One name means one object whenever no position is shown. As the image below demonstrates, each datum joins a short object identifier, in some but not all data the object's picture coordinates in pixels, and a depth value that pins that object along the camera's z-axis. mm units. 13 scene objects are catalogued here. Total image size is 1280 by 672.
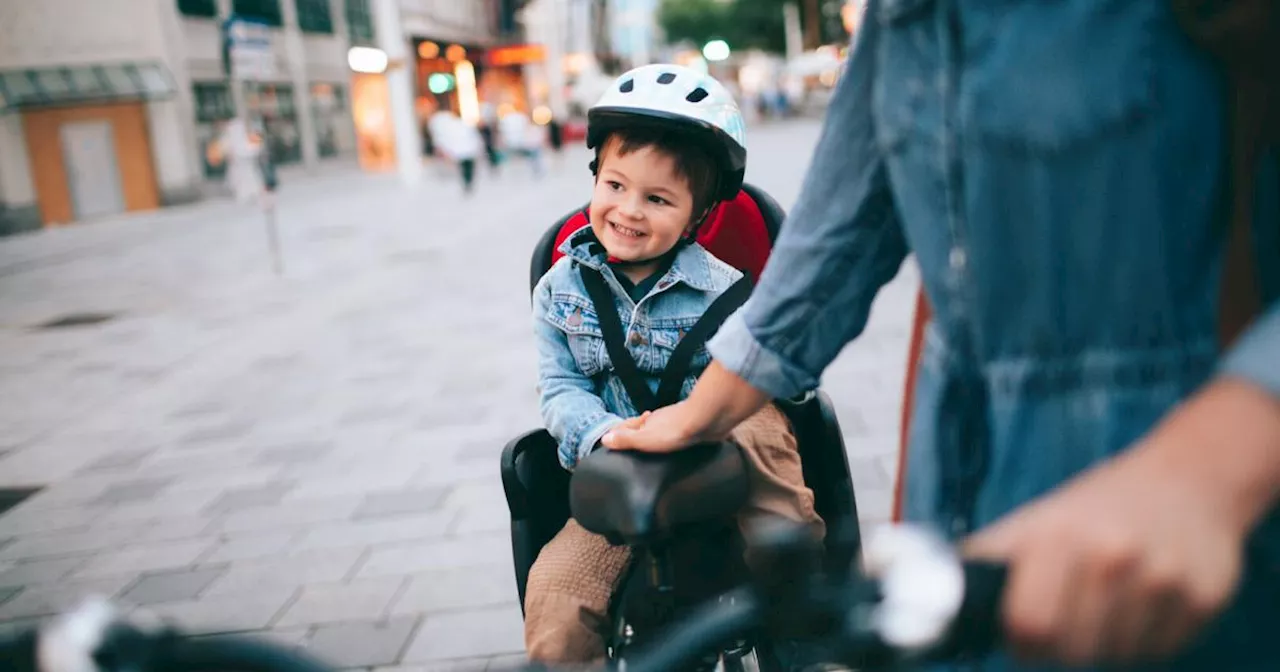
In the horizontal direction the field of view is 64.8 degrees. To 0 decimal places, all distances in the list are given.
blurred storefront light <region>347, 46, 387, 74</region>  33125
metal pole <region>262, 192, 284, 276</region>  11112
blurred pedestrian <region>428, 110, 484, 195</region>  19641
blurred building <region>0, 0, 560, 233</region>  19766
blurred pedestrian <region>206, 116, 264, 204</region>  18828
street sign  11695
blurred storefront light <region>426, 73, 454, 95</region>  37875
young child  1888
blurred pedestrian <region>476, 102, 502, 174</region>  24750
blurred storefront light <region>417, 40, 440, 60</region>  37719
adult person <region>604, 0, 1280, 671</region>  678
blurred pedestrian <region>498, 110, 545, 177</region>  23547
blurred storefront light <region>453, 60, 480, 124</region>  42744
